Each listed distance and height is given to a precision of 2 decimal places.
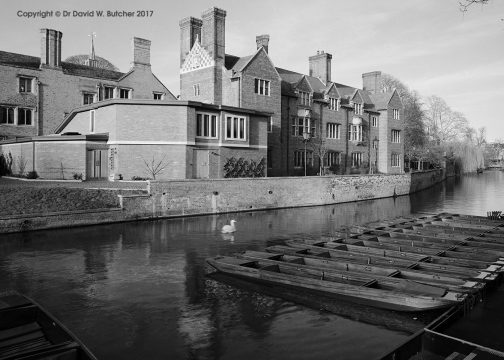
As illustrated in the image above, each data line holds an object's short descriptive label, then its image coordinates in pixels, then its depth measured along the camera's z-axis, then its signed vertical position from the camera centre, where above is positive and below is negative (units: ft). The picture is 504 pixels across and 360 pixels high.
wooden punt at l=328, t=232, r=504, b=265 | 45.52 -7.84
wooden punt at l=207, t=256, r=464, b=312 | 31.89 -8.84
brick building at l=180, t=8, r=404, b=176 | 123.85 +24.09
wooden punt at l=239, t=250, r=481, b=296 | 34.45 -8.39
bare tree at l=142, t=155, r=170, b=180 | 98.63 +2.54
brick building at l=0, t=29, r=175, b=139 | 125.59 +27.85
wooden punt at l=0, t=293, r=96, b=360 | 18.45 -7.46
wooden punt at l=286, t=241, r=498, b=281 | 37.42 -8.12
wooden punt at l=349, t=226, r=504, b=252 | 50.34 -7.70
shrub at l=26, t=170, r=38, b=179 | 100.94 +0.26
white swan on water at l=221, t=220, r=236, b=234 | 71.15 -8.26
